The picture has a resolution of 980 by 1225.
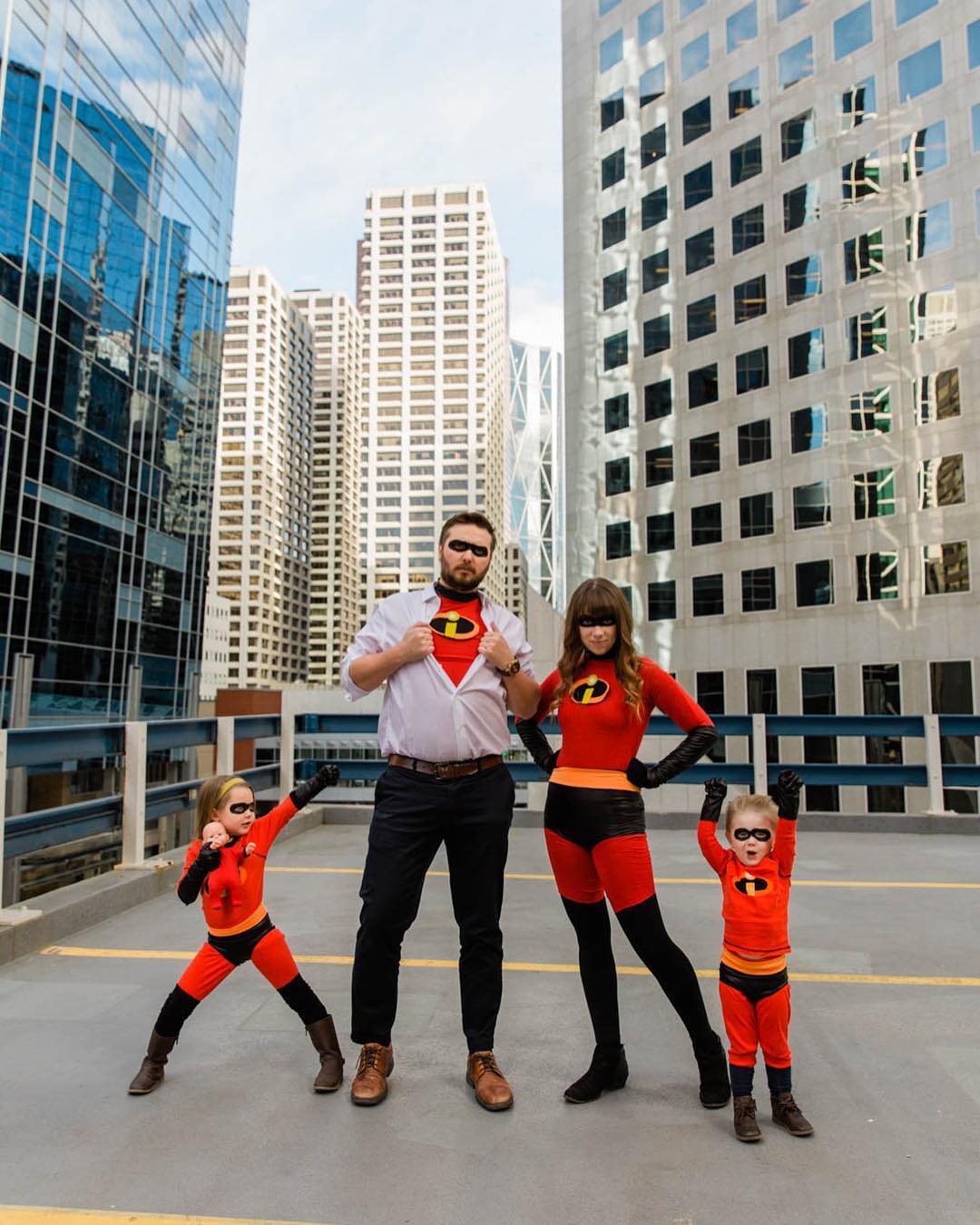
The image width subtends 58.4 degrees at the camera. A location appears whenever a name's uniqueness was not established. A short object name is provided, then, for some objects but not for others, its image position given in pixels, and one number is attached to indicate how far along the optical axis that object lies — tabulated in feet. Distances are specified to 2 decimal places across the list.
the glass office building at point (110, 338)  88.63
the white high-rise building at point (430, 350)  613.11
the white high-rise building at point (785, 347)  107.14
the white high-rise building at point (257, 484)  559.79
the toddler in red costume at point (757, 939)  9.18
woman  10.06
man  10.55
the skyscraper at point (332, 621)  647.97
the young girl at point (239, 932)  10.28
